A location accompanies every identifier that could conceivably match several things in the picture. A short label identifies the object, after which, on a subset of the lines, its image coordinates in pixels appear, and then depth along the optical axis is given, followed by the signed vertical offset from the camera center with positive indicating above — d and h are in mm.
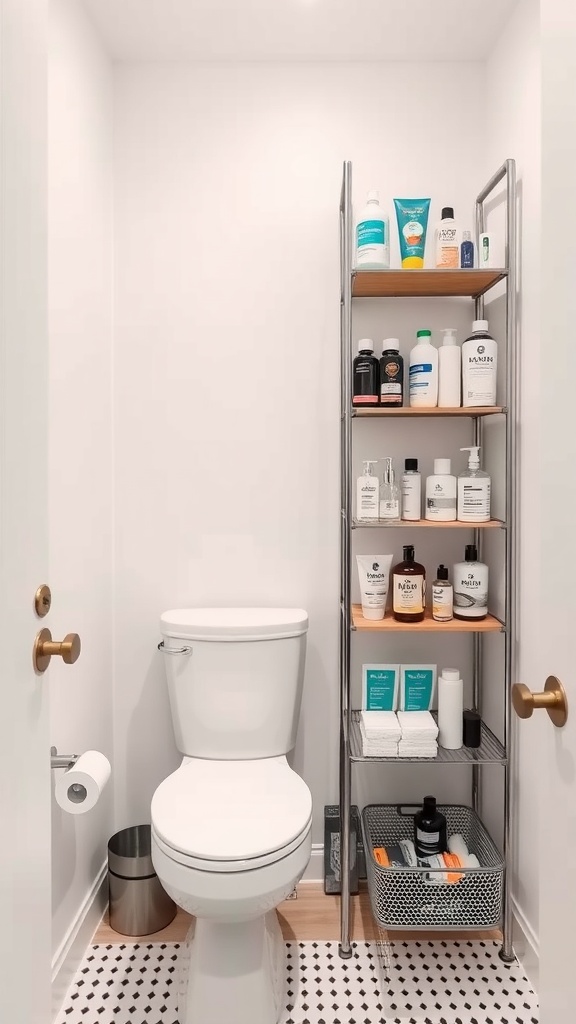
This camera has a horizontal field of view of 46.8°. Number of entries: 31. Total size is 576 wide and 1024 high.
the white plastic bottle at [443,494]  1772 +23
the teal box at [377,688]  1863 -520
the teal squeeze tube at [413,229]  1744 +723
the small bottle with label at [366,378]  1752 +331
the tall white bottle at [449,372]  1770 +349
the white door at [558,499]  714 +4
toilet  1331 -689
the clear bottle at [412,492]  1804 +29
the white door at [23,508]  714 -7
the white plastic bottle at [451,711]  1771 -558
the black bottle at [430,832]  1773 -881
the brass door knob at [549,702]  726 -220
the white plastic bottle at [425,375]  1766 +339
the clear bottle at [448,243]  1722 +674
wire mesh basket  1634 -979
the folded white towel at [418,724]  1731 -586
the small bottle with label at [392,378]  1762 +331
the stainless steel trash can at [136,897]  1765 -1054
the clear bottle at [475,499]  1736 +10
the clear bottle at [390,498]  1770 +12
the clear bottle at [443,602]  1758 -263
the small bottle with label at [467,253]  1714 +645
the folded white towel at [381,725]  1732 -586
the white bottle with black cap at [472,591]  1770 -236
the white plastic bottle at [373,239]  1700 +678
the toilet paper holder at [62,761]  1121 -443
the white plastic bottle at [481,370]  1715 +343
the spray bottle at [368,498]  1770 +12
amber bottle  1762 -240
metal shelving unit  1677 -6
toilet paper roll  1269 -542
